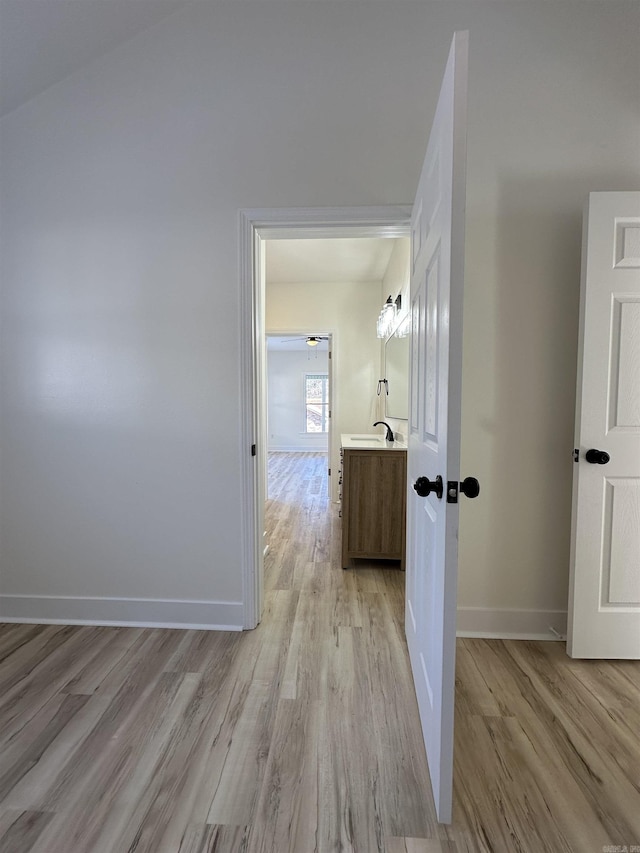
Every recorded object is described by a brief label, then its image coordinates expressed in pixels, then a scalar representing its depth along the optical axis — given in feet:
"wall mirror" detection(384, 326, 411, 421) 10.73
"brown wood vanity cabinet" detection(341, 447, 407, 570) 8.44
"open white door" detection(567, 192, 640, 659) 5.19
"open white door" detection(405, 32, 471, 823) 3.07
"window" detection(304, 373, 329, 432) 29.40
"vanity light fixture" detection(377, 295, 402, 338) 10.86
